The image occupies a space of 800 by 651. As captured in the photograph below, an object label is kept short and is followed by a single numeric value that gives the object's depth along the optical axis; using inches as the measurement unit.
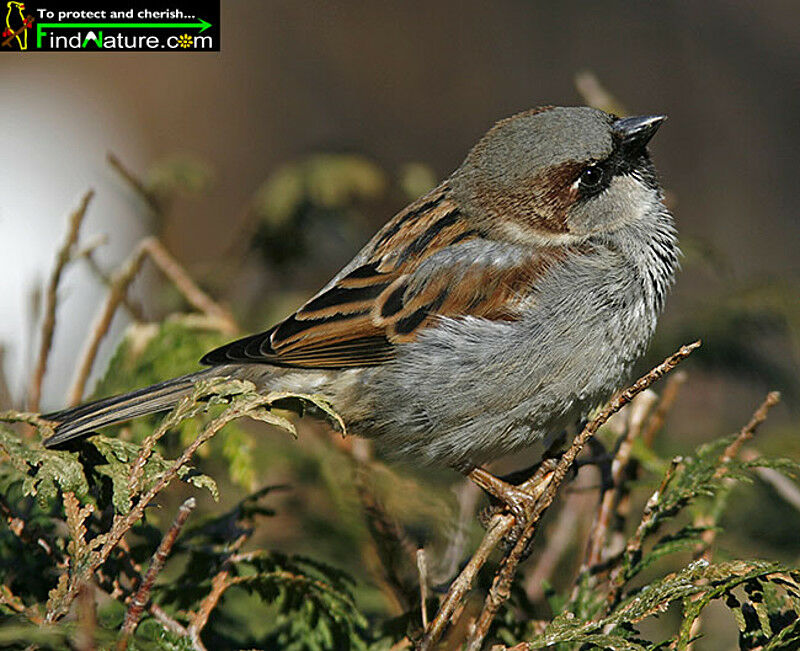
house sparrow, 105.2
